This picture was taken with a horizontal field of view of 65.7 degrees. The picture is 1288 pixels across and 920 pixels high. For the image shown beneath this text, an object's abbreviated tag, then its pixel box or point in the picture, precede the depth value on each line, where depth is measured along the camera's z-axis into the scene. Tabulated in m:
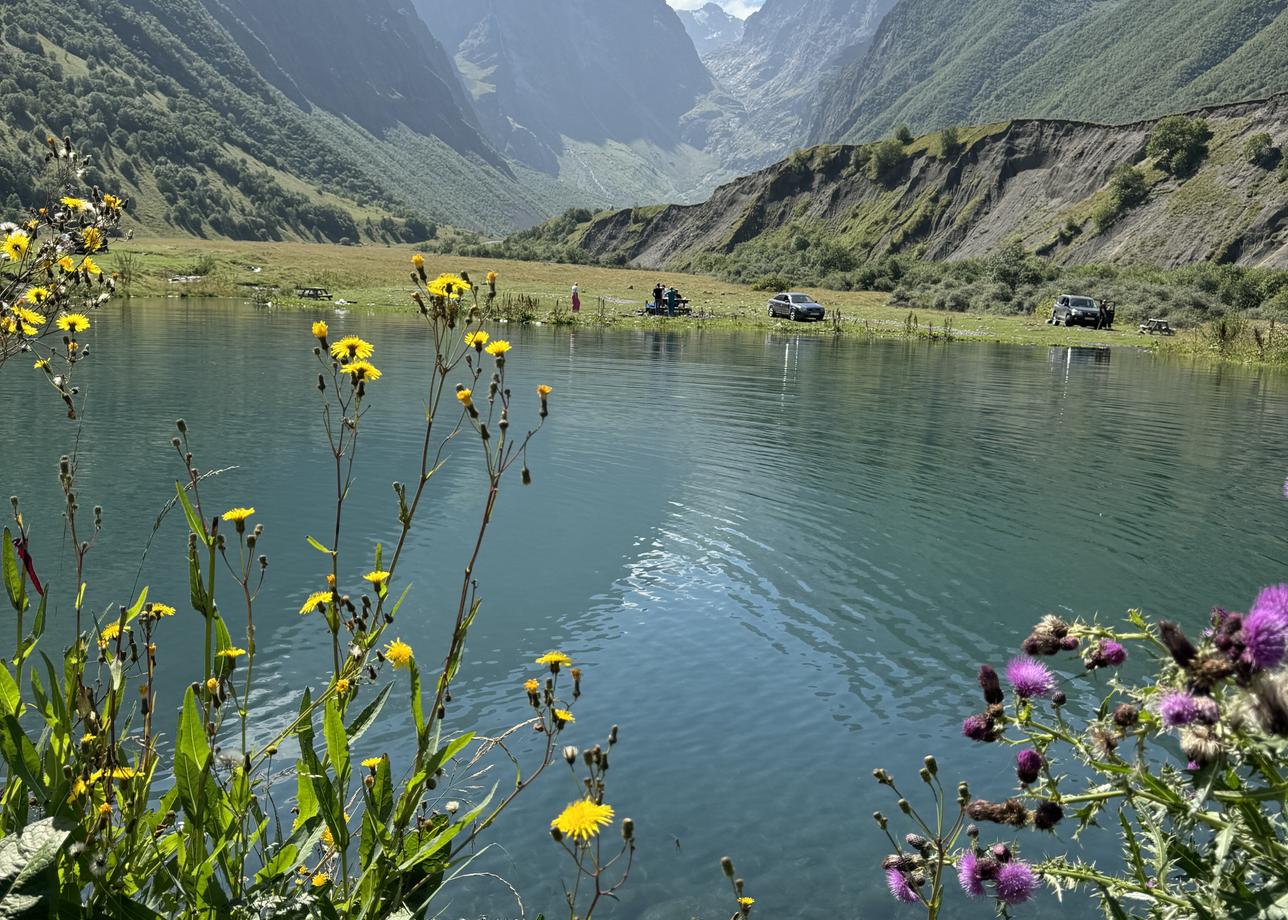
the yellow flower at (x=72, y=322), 4.34
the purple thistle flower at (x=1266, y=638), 2.23
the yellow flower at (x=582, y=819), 2.89
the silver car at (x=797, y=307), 62.88
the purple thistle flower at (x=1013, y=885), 3.37
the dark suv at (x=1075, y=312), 63.31
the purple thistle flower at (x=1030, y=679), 3.20
